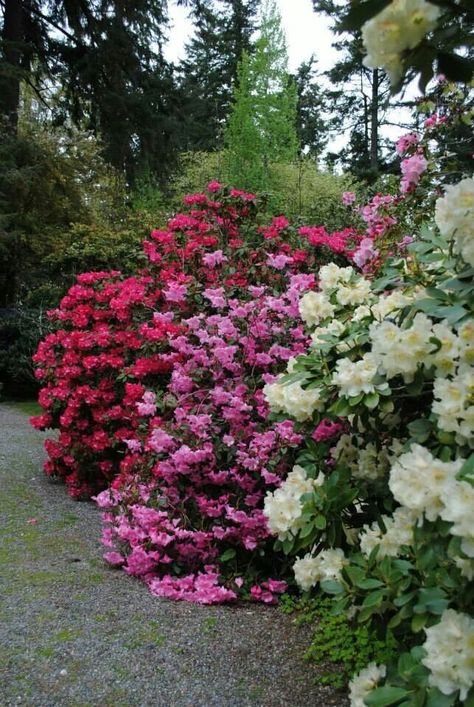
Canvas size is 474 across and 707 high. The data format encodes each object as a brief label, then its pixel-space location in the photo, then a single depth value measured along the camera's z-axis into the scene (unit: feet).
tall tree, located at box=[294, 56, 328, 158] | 79.56
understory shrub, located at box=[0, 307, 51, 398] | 32.30
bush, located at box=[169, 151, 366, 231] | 47.62
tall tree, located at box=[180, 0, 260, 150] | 74.74
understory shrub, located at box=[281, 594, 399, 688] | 7.00
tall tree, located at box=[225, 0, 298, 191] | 54.39
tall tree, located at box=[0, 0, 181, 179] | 36.83
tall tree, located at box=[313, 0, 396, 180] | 59.82
